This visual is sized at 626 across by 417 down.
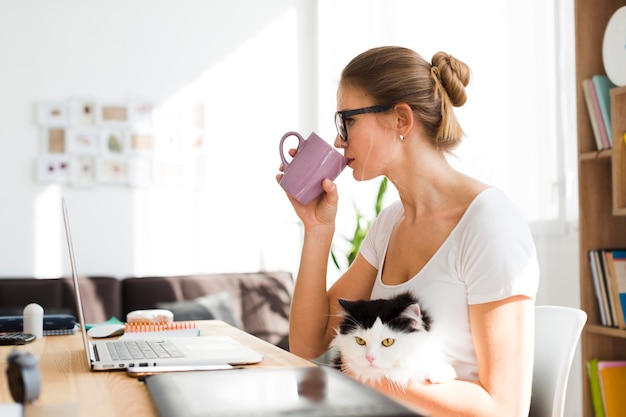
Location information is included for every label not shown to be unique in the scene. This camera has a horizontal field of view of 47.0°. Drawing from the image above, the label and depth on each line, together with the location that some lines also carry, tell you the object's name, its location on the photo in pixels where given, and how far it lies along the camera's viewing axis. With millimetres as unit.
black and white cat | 1263
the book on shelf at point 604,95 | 2379
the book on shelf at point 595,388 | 2369
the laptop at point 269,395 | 677
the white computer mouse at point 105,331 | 1673
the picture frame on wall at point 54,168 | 3793
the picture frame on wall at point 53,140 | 3822
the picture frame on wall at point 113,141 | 3916
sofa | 3414
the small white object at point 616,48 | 2309
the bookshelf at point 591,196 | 2416
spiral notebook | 1545
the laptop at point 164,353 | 1091
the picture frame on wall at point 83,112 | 3869
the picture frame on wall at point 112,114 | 3914
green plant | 3545
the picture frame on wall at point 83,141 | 3863
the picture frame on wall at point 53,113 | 3814
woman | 1262
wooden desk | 852
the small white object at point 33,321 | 1657
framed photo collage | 3832
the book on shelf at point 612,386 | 2340
